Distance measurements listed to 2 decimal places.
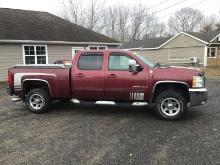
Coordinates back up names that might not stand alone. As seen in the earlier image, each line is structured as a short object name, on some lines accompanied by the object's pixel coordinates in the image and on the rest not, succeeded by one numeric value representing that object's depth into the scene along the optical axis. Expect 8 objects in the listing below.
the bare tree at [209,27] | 36.76
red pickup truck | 4.58
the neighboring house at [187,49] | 22.00
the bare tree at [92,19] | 27.82
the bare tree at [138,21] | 36.58
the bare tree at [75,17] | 27.35
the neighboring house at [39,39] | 10.91
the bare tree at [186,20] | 47.77
